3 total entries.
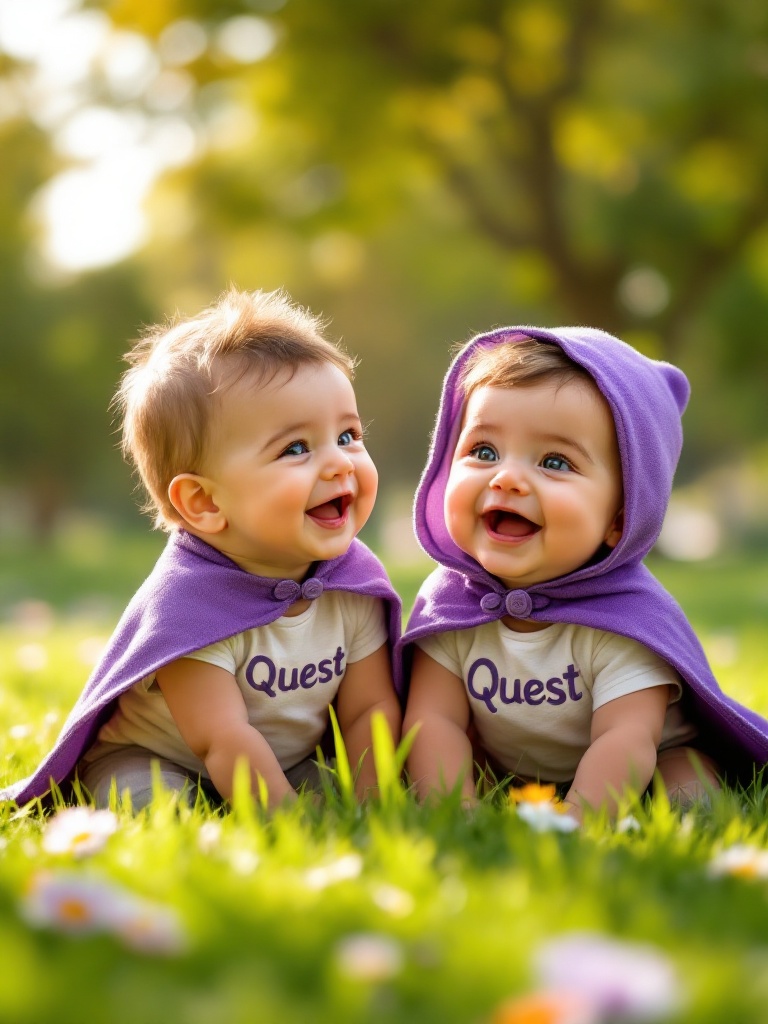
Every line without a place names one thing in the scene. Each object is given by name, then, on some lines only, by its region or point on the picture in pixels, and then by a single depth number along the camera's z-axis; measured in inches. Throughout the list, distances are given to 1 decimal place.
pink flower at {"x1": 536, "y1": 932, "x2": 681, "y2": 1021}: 31.3
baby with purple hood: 50.0
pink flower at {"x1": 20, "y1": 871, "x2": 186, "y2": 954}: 36.0
